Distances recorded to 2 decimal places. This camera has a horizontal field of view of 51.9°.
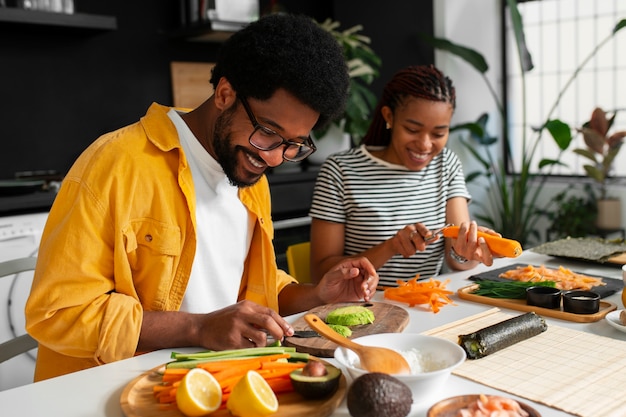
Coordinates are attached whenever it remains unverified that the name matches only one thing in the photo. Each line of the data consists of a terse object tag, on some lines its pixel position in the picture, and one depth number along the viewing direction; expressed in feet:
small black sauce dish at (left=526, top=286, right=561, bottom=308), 5.19
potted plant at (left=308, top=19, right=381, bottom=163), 13.71
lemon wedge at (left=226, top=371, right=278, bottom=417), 3.17
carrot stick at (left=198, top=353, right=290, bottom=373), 3.60
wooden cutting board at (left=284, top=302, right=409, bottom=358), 4.29
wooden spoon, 3.55
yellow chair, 7.81
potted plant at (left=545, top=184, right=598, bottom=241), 14.43
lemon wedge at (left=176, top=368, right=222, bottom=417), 3.23
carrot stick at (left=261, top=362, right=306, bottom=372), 3.62
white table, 3.51
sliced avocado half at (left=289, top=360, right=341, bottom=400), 3.39
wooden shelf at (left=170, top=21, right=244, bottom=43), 12.68
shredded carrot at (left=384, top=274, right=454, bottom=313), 5.45
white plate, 4.61
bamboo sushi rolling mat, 3.47
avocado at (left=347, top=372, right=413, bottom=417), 3.04
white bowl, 3.39
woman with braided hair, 7.20
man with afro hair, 4.36
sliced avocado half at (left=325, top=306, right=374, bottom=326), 4.82
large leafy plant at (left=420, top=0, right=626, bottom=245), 14.26
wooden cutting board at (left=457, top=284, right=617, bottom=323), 4.97
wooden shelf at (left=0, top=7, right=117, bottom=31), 10.68
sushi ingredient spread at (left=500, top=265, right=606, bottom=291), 5.85
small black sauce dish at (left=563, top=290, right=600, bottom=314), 4.99
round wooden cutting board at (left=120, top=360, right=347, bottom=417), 3.32
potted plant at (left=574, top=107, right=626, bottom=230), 13.92
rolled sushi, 4.15
